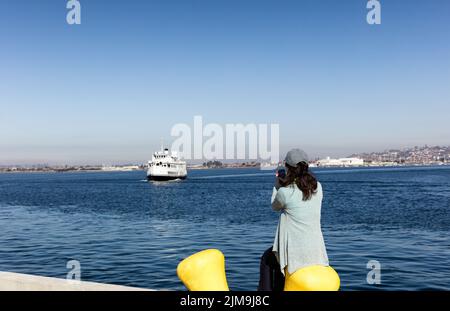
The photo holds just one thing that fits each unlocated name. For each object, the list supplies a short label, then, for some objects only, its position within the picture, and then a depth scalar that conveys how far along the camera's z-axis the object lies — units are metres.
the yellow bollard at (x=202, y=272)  5.53
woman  4.98
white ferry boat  112.69
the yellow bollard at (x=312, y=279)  4.99
